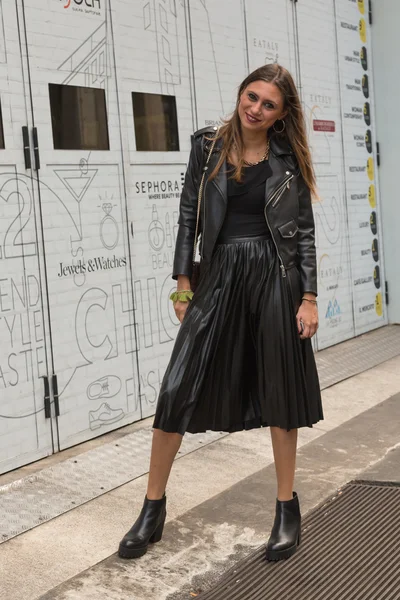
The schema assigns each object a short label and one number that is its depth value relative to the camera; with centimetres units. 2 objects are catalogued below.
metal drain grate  288
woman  313
